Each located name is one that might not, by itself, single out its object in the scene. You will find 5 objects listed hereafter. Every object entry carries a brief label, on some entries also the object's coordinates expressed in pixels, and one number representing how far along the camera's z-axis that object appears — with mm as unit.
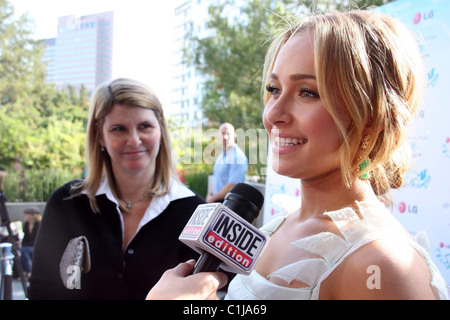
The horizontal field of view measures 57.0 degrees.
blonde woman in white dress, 771
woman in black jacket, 1506
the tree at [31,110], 3721
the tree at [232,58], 9516
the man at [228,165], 3768
